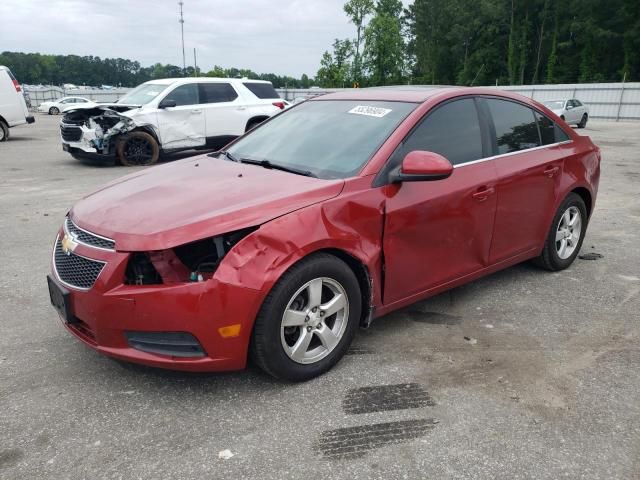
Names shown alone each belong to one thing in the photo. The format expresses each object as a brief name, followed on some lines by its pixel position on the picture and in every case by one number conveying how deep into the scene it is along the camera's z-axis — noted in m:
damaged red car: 2.70
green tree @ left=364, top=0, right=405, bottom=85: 69.00
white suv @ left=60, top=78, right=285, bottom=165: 11.13
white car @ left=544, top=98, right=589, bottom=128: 24.28
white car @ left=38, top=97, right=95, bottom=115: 36.47
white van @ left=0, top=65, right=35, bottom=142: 15.98
